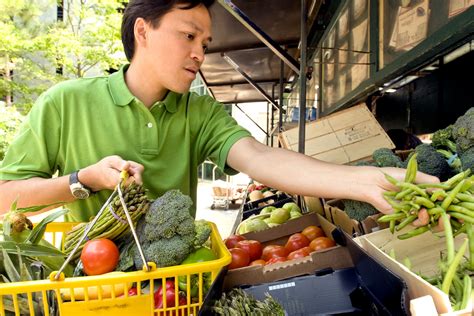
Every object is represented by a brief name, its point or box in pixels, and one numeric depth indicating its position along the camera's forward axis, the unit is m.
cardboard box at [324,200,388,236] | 1.75
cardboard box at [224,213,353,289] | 1.53
